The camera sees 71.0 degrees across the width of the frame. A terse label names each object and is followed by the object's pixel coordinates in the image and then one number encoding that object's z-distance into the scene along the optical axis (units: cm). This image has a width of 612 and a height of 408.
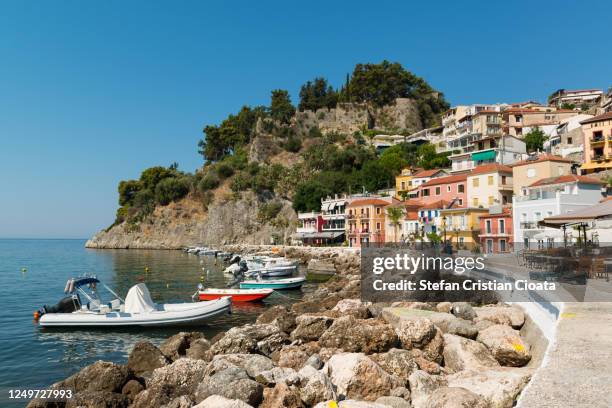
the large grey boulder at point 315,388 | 781
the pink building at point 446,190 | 4866
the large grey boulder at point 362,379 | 827
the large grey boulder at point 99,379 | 1026
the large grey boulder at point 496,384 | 696
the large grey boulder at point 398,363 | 908
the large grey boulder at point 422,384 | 812
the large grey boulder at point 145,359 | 1229
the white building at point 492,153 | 5769
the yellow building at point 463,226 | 4294
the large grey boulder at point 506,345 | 937
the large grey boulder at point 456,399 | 637
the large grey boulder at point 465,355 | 956
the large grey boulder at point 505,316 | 1206
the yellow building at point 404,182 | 6343
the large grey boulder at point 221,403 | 712
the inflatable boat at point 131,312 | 2061
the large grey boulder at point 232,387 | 797
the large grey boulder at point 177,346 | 1380
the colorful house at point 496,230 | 3869
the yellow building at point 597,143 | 5028
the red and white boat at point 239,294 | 2847
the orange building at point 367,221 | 5862
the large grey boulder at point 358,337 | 1060
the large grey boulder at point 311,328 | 1259
